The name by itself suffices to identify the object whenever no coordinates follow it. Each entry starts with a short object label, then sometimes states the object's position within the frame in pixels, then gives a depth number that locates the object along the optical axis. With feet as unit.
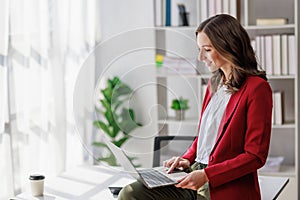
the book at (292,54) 12.83
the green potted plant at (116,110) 14.29
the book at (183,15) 13.84
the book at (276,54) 13.01
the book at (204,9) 13.51
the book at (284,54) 12.94
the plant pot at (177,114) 13.51
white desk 7.84
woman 6.96
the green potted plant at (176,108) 13.52
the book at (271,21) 13.00
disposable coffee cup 7.89
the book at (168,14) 13.78
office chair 8.53
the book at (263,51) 13.14
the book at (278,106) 13.17
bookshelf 12.95
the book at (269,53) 13.08
